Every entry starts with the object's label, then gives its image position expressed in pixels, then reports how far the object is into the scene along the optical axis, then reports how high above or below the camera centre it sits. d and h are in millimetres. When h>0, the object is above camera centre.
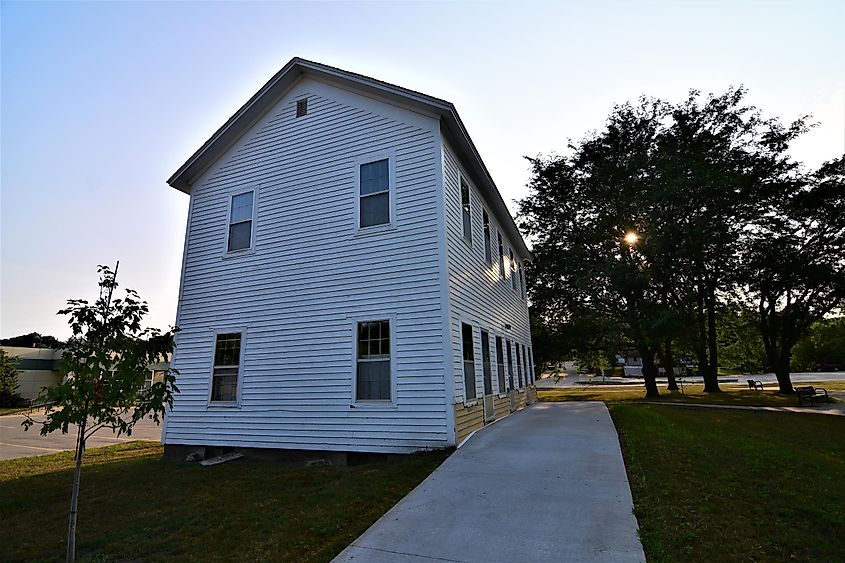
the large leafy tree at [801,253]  21344 +5715
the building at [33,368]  33997 +1833
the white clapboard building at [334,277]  8391 +2255
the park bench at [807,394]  17941 -1089
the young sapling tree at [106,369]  4266 +200
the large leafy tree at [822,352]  44738 +1850
